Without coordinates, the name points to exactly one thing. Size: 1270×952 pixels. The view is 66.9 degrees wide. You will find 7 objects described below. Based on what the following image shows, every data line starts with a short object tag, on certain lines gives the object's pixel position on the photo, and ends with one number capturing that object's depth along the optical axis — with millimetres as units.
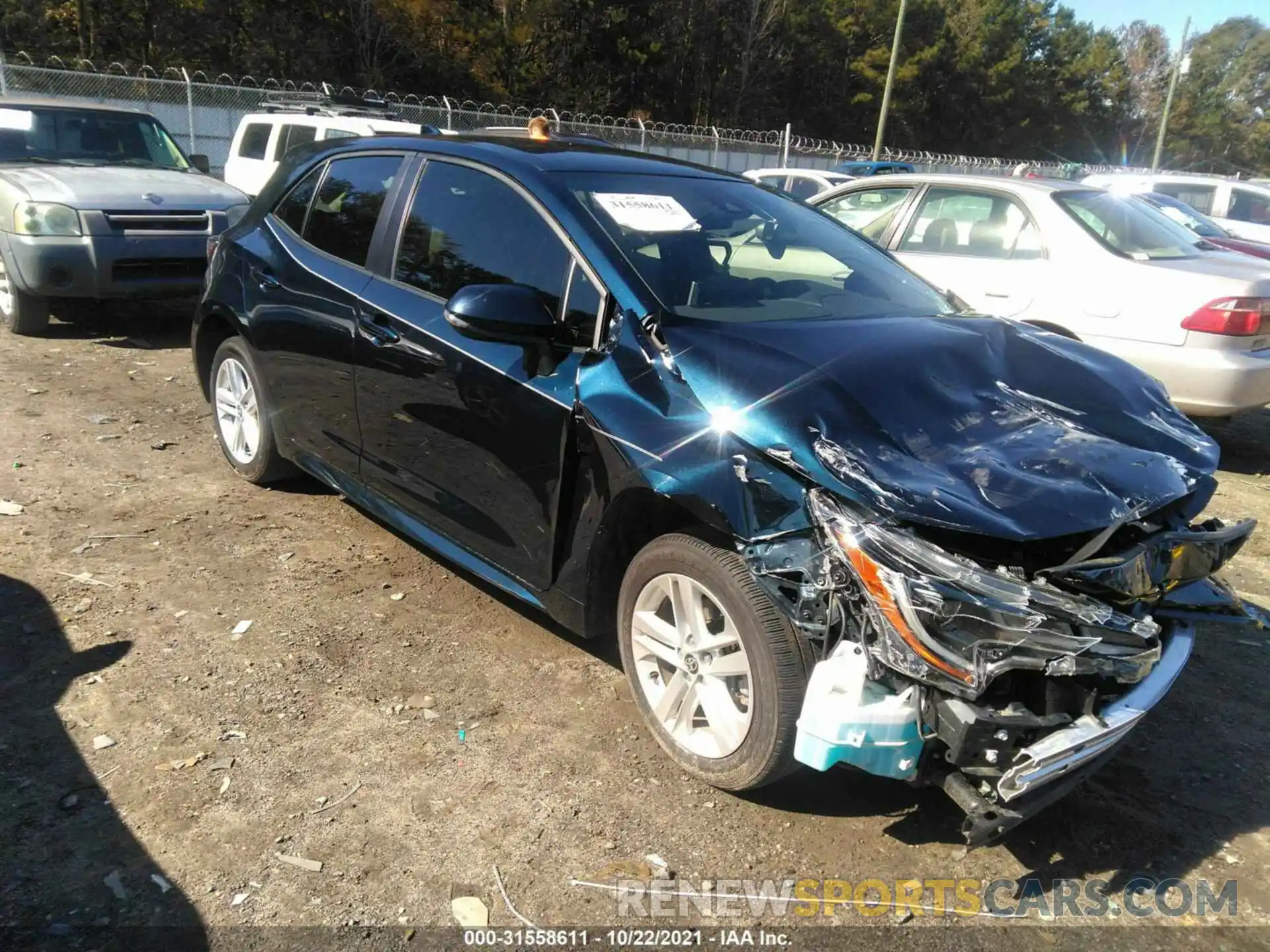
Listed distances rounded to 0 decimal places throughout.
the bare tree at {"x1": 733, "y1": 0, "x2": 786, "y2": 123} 42594
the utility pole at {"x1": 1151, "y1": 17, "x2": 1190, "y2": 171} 33562
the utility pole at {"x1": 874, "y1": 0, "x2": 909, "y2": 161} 24844
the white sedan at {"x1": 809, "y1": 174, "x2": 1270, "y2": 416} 6016
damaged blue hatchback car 2420
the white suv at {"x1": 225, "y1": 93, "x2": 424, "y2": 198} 10805
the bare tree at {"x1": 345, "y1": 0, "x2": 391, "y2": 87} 29547
